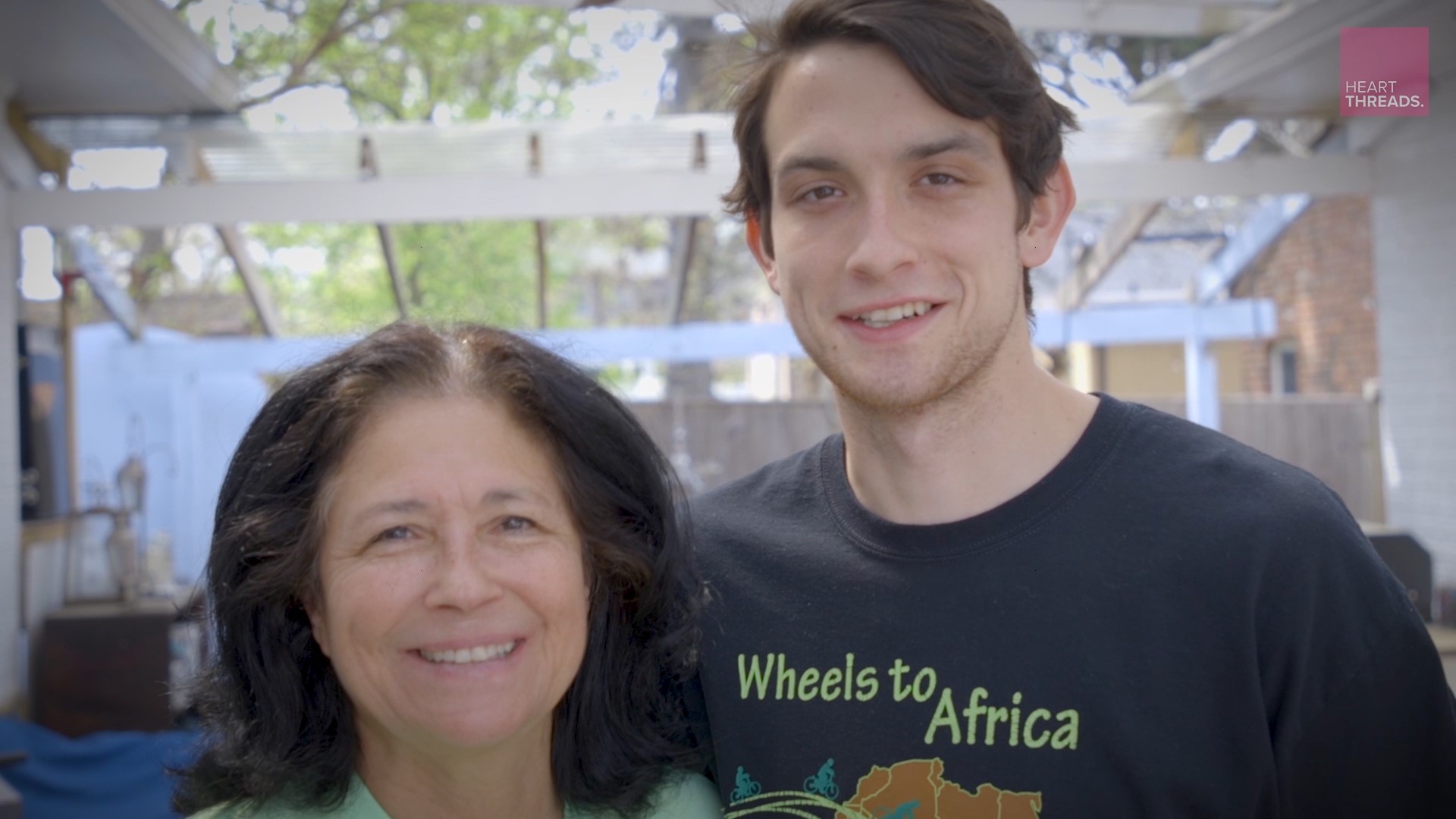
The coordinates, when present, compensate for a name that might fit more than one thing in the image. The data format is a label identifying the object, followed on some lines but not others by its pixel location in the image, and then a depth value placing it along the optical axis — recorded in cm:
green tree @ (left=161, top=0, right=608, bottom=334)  1163
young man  146
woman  145
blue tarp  509
